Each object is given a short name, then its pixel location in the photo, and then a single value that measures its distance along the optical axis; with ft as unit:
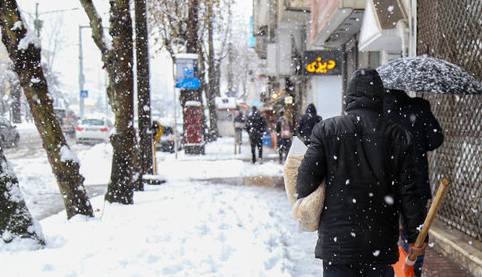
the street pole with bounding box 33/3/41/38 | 123.94
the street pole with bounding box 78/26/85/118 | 173.41
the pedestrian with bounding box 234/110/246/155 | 84.33
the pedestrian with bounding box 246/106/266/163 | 63.41
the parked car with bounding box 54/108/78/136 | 140.21
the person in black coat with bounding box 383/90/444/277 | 15.62
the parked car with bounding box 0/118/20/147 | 100.16
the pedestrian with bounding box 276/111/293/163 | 63.58
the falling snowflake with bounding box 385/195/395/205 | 10.37
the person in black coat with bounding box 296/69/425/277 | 10.24
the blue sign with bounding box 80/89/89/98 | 167.22
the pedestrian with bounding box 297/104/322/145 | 47.11
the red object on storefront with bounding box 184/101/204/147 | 78.07
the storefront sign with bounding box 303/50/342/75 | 63.87
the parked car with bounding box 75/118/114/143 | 111.96
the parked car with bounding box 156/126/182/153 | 93.30
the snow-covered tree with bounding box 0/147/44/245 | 22.33
